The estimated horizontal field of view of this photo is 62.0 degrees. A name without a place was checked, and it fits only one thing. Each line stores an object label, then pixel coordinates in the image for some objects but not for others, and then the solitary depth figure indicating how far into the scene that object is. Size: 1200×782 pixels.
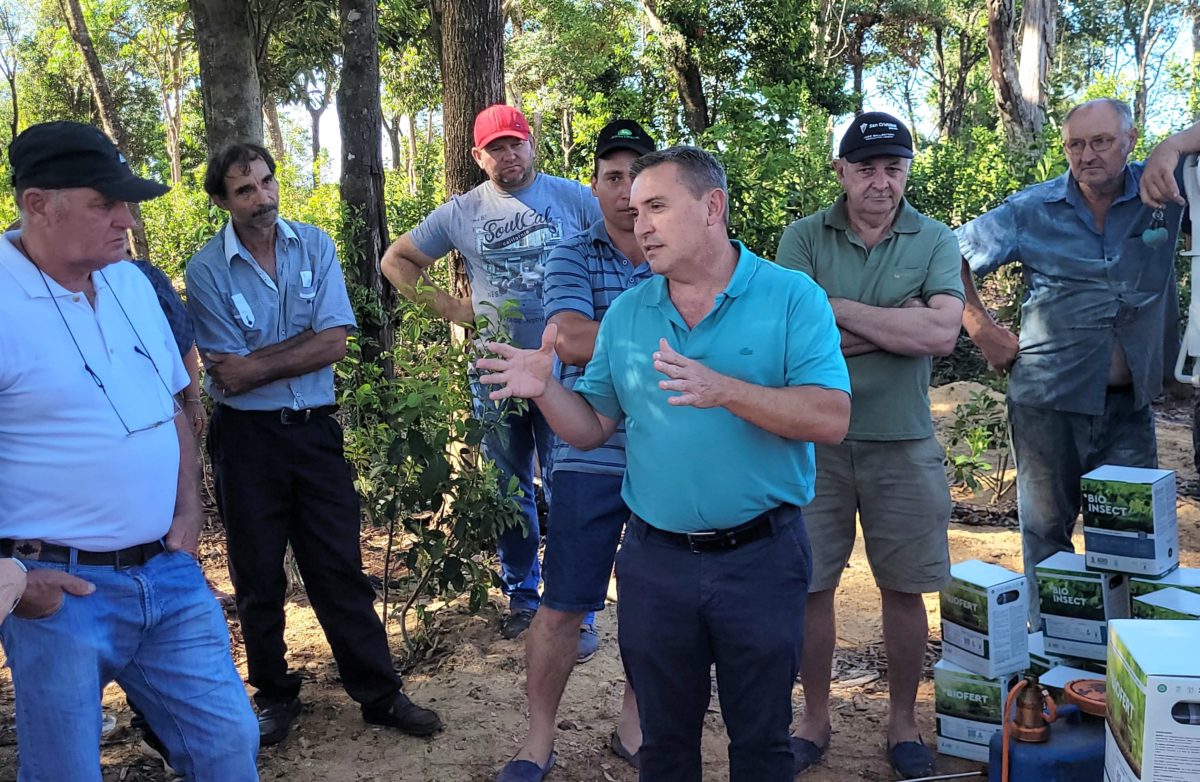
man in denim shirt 3.77
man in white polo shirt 2.31
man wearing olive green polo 3.37
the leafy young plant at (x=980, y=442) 6.41
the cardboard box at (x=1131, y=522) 3.45
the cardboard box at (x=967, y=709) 3.49
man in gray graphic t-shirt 4.54
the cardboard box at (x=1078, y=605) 3.49
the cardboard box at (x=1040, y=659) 3.62
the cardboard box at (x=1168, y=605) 3.23
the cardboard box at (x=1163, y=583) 3.46
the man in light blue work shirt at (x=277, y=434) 3.61
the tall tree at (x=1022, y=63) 13.23
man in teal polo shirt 2.53
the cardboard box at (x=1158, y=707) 2.33
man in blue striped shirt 3.38
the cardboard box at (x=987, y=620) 3.44
